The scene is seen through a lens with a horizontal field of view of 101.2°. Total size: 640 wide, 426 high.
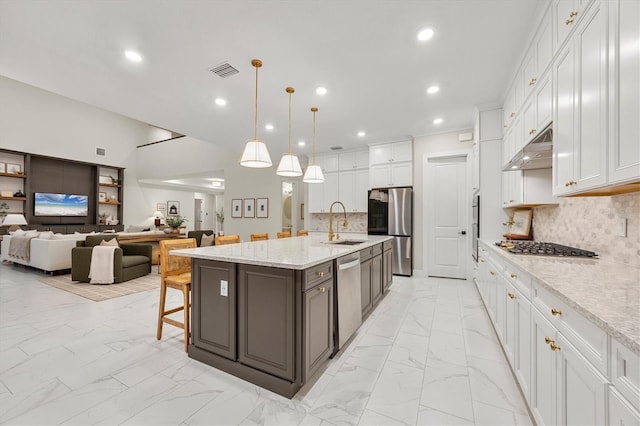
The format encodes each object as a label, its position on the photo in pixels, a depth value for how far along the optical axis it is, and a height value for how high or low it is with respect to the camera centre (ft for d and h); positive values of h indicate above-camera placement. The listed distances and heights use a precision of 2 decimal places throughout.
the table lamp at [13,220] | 21.77 -0.82
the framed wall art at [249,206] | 25.59 +0.57
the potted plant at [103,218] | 30.80 -0.85
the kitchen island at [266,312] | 5.84 -2.46
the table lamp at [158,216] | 31.40 -0.63
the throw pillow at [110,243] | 16.06 -1.97
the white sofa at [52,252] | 16.73 -2.73
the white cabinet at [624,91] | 3.67 +1.85
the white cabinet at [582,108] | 4.44 +2.06
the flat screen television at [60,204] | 26.22 +0.64
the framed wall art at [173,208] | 38.09 +0.49
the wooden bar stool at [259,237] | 13.33 -1.29
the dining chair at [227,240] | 9.96 -1.14
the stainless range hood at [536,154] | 7.29 +1.99
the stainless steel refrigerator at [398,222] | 17.33 -0.61
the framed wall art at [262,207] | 24.81 +0.47
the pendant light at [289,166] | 10.13 +1.78
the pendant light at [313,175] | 11.67 +1.66
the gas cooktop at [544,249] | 6.33 -0.96
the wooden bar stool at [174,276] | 7.72 -2.09
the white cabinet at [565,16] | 5.21 +4.21
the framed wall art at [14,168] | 24.66 +3.98
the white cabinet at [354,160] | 20.27 +4.16
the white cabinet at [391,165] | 17.78 +3.36
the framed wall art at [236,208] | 26.43 +0.38
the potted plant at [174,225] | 26.12 -1.37
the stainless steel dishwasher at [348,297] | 7.50 -2.61
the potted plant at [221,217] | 38.65 -0.80
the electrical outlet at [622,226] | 5.46 -0.26
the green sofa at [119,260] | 15.38 -3.01
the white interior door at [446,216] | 16.47 -0.18
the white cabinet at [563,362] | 2.51 -1.92
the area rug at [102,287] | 13.30 -4.25
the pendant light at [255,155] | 8.42 +1.83
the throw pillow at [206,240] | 18.69 -2.11
